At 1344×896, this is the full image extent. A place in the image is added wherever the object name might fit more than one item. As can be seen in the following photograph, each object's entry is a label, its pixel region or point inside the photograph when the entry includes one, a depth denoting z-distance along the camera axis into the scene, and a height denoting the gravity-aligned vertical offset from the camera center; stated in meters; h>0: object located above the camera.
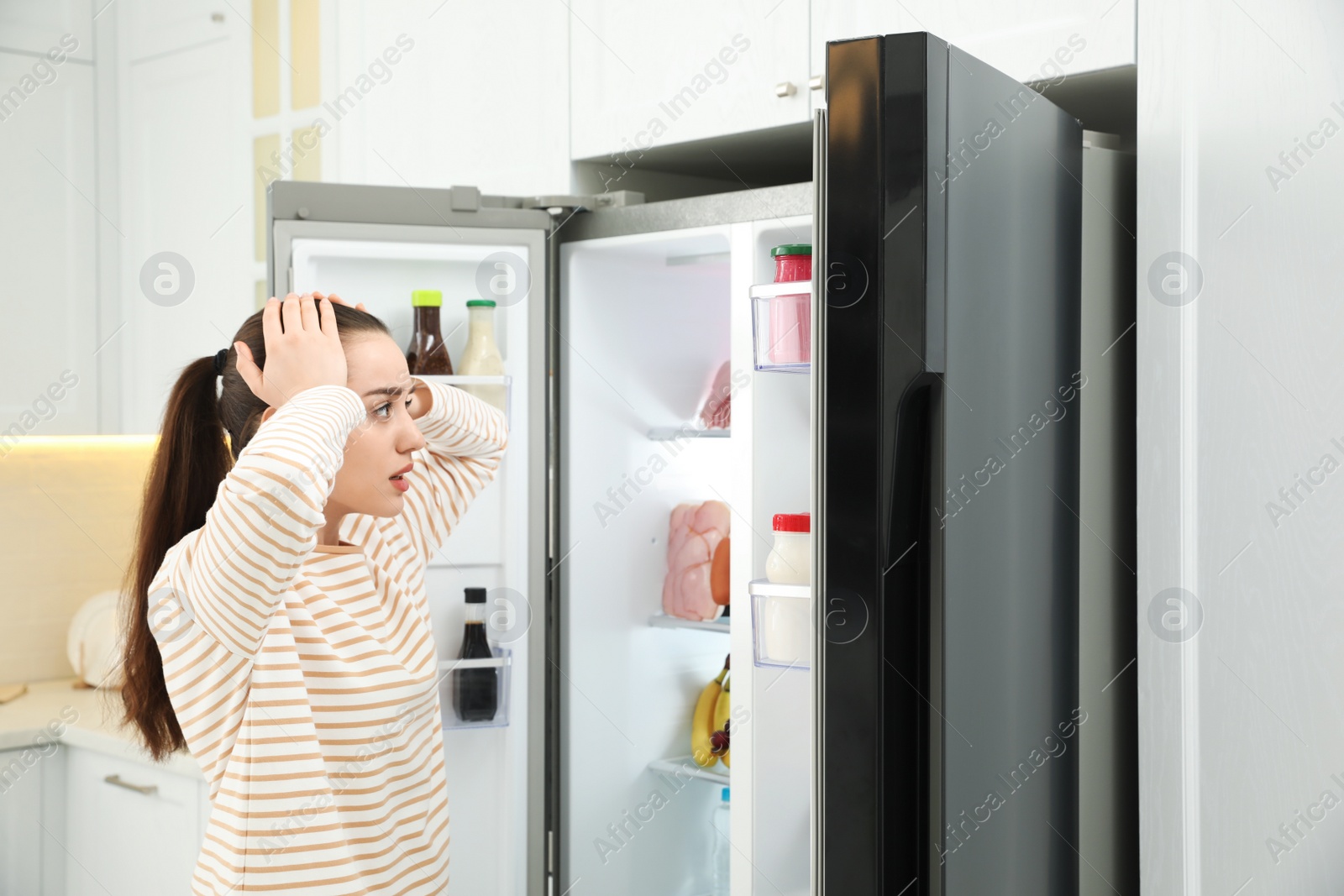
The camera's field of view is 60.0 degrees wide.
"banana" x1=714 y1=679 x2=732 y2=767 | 1.83 -0.45
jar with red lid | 1.25 +0.11
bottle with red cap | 1.31 -0.15
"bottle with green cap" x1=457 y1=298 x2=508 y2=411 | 1.61 +0.11
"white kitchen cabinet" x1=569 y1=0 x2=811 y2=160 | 1.45 +0.46
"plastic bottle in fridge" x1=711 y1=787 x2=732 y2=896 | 1.90 -0.70
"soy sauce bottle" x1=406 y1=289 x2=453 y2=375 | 1.59 +0.11
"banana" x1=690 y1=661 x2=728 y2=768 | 1.82 -0.47
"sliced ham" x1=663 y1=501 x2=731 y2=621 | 1.79 -0.22
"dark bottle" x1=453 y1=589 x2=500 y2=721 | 1.63 -0.36
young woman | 1.12 -0.23
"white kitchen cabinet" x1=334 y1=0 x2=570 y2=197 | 1.71 +0.51
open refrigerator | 0.78 -0.07
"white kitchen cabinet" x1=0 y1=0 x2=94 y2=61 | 2.38 +0.82
